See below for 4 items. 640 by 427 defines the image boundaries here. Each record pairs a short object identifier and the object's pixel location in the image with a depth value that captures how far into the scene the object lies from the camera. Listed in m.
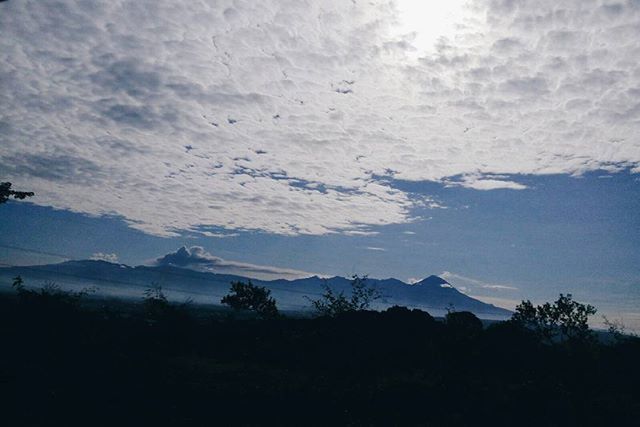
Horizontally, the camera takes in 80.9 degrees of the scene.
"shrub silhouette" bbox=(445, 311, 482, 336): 36.59
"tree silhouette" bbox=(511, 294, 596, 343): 46.56
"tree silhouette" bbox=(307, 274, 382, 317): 55.95
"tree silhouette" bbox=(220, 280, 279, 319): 58.14
